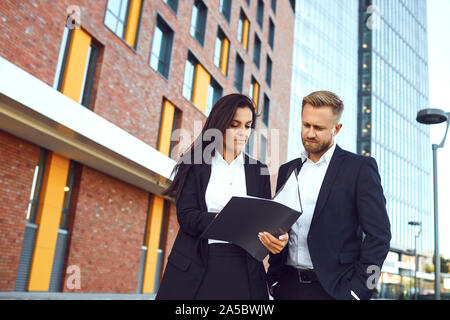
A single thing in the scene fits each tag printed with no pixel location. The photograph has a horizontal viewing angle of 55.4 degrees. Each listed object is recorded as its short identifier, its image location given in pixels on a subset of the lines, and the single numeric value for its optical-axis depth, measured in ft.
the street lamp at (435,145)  34.37
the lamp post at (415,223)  83.33
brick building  32.58
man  6.90
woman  6.97
